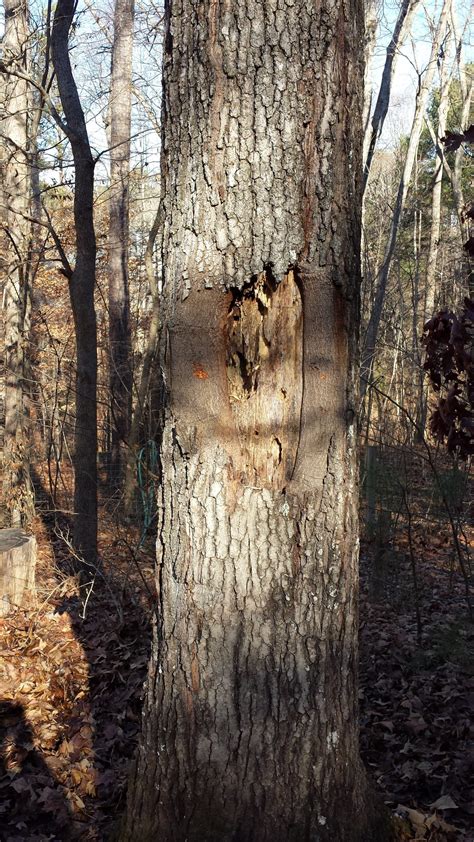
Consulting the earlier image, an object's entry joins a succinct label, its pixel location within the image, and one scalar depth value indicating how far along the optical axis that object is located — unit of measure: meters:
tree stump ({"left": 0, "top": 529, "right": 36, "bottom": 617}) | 5.91
